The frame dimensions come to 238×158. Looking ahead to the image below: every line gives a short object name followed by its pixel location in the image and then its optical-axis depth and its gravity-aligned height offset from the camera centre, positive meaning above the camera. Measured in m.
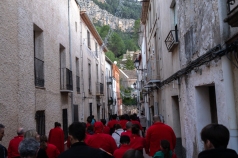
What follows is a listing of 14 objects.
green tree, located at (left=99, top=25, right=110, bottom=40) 75.54 +19.49
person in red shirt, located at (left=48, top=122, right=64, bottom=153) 8.96 -0.84
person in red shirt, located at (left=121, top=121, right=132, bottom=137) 6.98 -0.54
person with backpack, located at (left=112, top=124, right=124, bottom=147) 8.05 -0.74
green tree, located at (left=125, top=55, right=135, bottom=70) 79.50 +10.49
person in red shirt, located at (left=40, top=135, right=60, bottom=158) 5.04 -0.68
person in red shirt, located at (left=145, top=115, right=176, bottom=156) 6.37 -0.66
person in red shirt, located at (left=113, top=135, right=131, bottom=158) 4.99 -0.70
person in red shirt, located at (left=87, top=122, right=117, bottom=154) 5.61 -0.67
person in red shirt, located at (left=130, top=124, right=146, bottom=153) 6.26 -0.73
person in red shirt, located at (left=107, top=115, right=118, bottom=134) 10.91 -0.63
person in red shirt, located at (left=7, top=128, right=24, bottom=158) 6.16 -0.79
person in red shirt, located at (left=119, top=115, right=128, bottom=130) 10.95 -0.58
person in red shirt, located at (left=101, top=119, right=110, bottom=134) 9.50 -0.75
